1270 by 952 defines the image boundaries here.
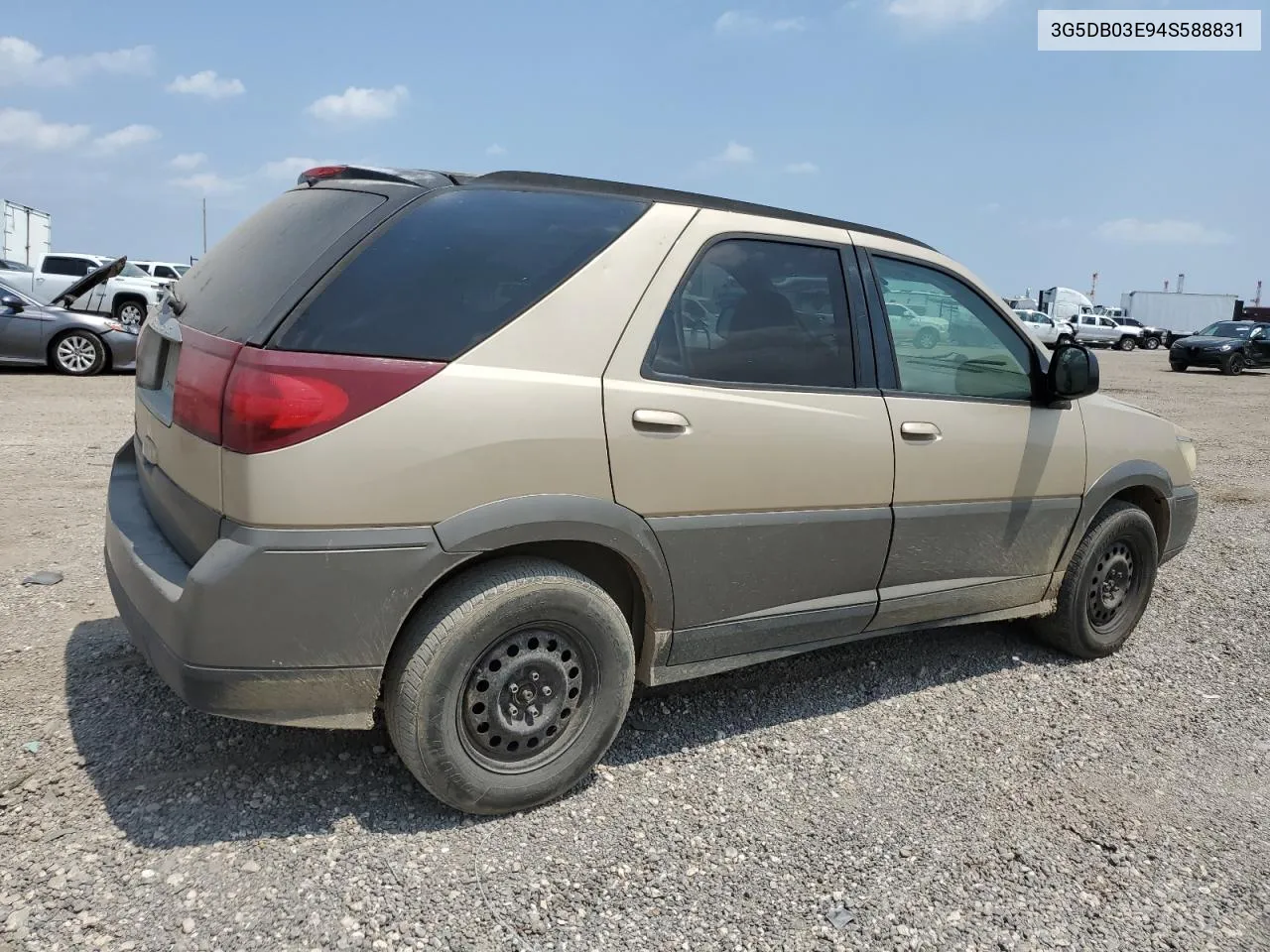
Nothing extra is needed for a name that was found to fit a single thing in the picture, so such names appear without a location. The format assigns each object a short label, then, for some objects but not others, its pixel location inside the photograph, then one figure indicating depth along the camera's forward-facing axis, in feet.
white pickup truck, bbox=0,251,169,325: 59.93
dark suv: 87.76
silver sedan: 41.06
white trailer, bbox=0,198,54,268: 122.93
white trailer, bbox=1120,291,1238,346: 179.83
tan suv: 7.84
